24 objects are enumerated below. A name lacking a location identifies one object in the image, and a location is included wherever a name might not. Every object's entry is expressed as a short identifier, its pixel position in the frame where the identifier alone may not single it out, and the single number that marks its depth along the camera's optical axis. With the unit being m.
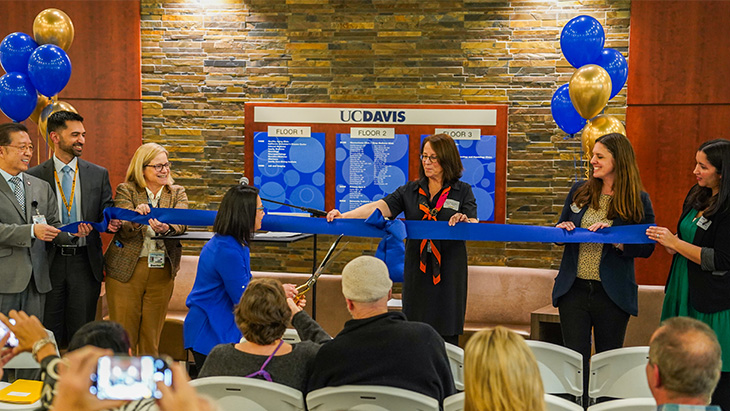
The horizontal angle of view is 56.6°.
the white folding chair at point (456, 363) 3.45
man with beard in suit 4.78
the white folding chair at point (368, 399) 2.55
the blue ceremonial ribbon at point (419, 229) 4.15
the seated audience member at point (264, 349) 2.84
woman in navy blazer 4.03
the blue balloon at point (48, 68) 5.41
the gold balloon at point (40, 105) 5.84
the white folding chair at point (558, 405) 2.52
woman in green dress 3.88
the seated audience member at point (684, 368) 2.15
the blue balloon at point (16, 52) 5.68
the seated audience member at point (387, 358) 2.75
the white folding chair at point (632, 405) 2.49
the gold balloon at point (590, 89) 5.04
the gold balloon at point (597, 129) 5.28
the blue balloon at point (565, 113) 5.74
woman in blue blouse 3.70
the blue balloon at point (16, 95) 5.49
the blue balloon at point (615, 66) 5.49
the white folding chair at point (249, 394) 2.64
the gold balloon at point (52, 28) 5.68
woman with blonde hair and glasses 4.98
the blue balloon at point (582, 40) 5.34
